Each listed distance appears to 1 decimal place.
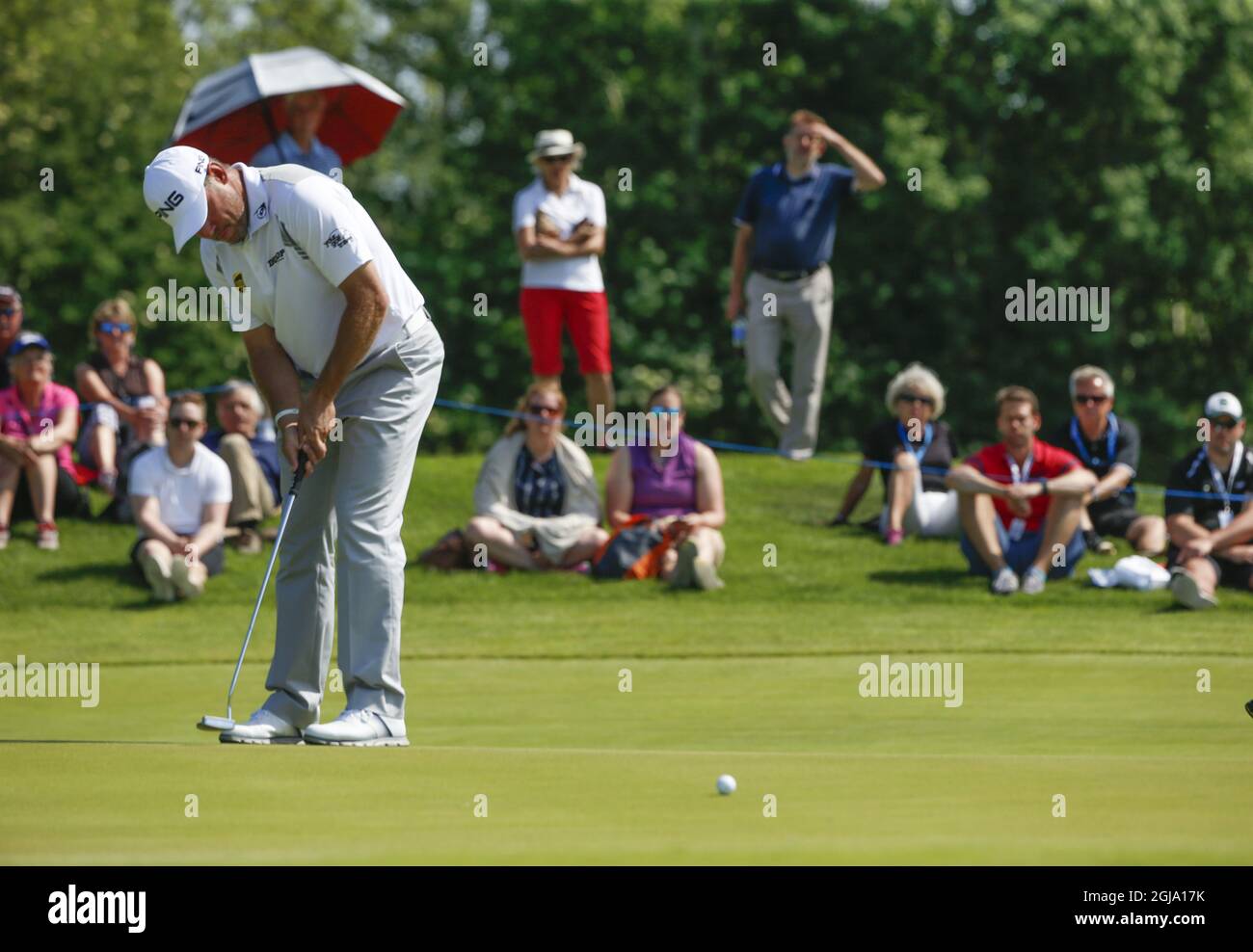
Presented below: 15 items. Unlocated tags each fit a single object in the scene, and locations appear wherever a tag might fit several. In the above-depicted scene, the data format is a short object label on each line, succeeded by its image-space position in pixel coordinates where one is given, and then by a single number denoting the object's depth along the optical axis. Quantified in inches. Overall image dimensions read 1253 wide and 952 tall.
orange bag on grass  566.9
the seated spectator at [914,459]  607.2
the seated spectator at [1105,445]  573.6
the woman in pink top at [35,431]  588.4
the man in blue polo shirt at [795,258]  625.0
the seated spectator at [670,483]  567.5
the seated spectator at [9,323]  626.2
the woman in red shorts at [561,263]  609.3
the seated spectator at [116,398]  629.9
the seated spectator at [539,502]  573.0
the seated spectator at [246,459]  596.7
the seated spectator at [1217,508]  535.8
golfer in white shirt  282.7
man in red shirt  539.5
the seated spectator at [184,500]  555.2
